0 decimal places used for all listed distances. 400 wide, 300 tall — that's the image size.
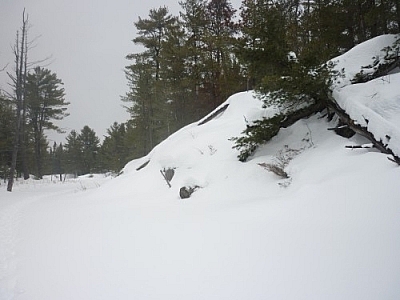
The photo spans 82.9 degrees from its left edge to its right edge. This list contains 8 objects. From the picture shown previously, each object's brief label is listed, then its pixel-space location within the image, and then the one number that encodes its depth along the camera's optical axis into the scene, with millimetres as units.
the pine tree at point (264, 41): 5754
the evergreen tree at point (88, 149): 41312
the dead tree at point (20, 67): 15724
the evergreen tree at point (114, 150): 33778
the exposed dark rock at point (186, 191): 6766
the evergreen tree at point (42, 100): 25109
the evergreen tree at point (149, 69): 21984
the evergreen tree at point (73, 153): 40719
